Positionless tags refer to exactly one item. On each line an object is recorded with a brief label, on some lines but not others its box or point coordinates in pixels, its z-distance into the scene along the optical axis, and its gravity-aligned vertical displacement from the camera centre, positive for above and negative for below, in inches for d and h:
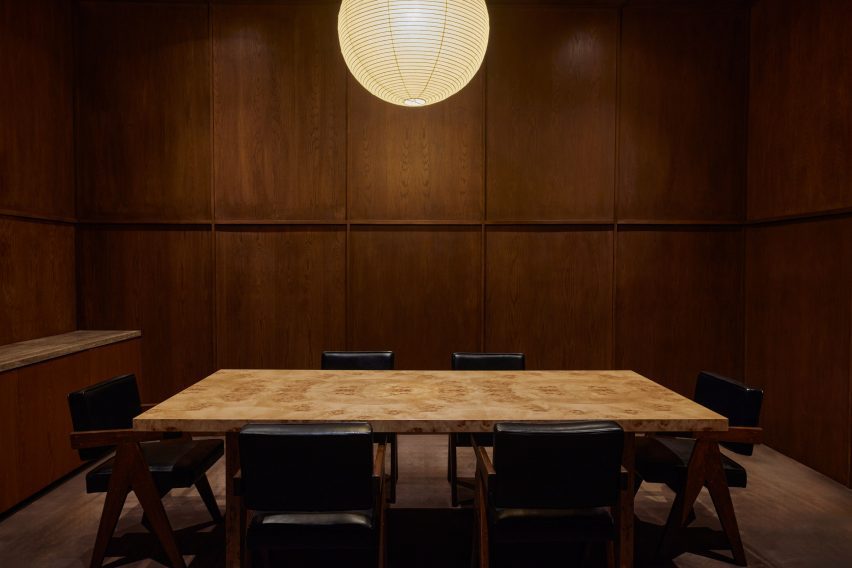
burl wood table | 79.4 -21.3
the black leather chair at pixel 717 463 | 89.7 -33.3
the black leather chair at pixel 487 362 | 124.0 -20.6
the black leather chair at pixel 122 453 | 86.4 -32.9
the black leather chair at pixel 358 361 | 125.3 -20.7
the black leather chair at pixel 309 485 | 67.4 -27.0
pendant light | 80.4 +35.1
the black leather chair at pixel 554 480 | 69.1 -26.9
